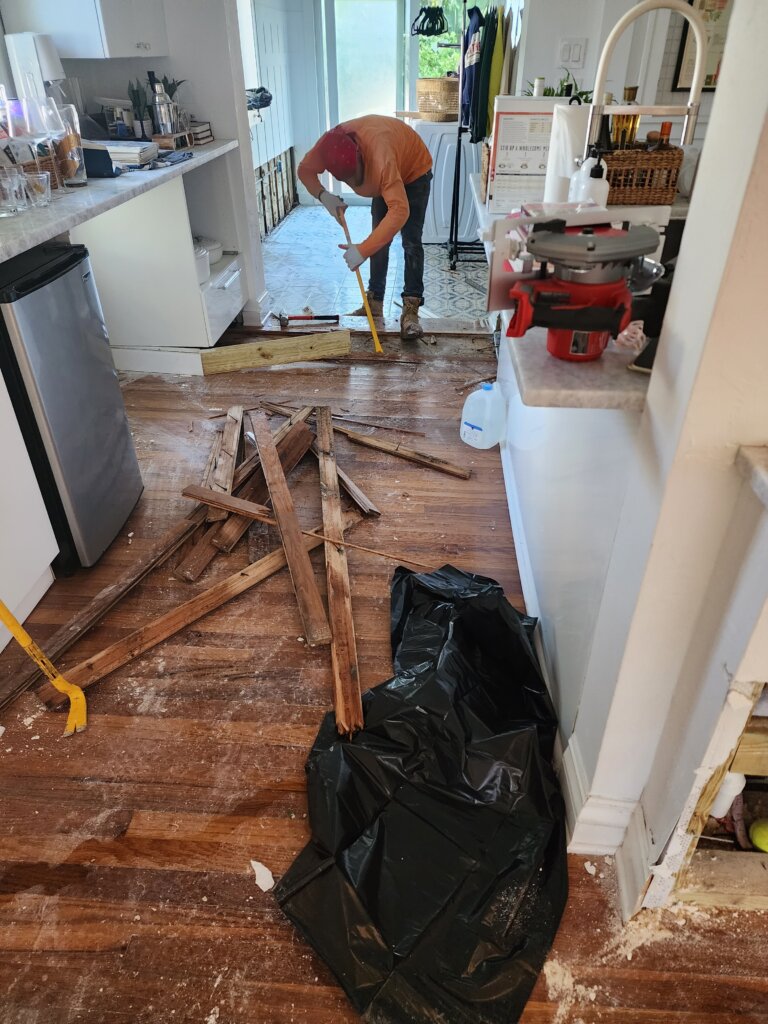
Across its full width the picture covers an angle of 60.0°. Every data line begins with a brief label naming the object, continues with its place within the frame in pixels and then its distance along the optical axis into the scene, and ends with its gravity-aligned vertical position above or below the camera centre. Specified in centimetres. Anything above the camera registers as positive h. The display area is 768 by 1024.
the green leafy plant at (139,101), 321 -14
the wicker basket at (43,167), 226 -29
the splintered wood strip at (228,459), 236 -124
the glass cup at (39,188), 212 -33
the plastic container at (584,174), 145 -19
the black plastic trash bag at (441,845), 112 -123
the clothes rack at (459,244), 466 -113
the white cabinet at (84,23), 284 +16
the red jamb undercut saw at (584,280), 90 -25
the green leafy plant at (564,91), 276 -9
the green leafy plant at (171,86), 334 -8
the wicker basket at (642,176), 144 -20
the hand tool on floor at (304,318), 386 -122
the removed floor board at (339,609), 154 -125
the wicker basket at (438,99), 507 -20
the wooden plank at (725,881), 120 -122
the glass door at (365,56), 599 +9
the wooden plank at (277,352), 339 -123
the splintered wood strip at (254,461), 246 -125
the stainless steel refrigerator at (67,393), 172 -78
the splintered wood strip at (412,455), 256 -128
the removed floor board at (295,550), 182 -125
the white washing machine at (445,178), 499 -71
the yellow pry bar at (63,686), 153 -126
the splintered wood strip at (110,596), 175 -130
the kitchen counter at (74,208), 173 -37
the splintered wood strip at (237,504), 223 -124
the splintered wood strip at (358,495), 233 -128
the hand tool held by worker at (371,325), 355 -114
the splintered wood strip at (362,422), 287 -129
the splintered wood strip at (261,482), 221 -128
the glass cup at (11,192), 205 -32
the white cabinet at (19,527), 171 -103
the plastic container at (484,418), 267 -118
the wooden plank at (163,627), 169 -129
